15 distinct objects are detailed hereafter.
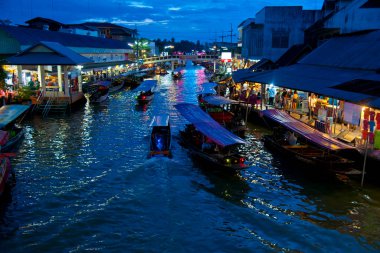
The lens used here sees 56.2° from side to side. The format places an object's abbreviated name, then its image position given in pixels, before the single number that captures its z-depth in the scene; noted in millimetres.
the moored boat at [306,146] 18078
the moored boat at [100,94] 44688
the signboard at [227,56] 82938
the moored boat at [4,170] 15518
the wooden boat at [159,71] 99519
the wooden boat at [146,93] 43625
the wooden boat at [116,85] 58484
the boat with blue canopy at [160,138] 21395
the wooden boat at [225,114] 26641
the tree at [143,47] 119738
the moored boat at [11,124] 21594
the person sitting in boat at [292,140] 22172
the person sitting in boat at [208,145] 20516
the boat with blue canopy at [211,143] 18578
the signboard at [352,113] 21938
